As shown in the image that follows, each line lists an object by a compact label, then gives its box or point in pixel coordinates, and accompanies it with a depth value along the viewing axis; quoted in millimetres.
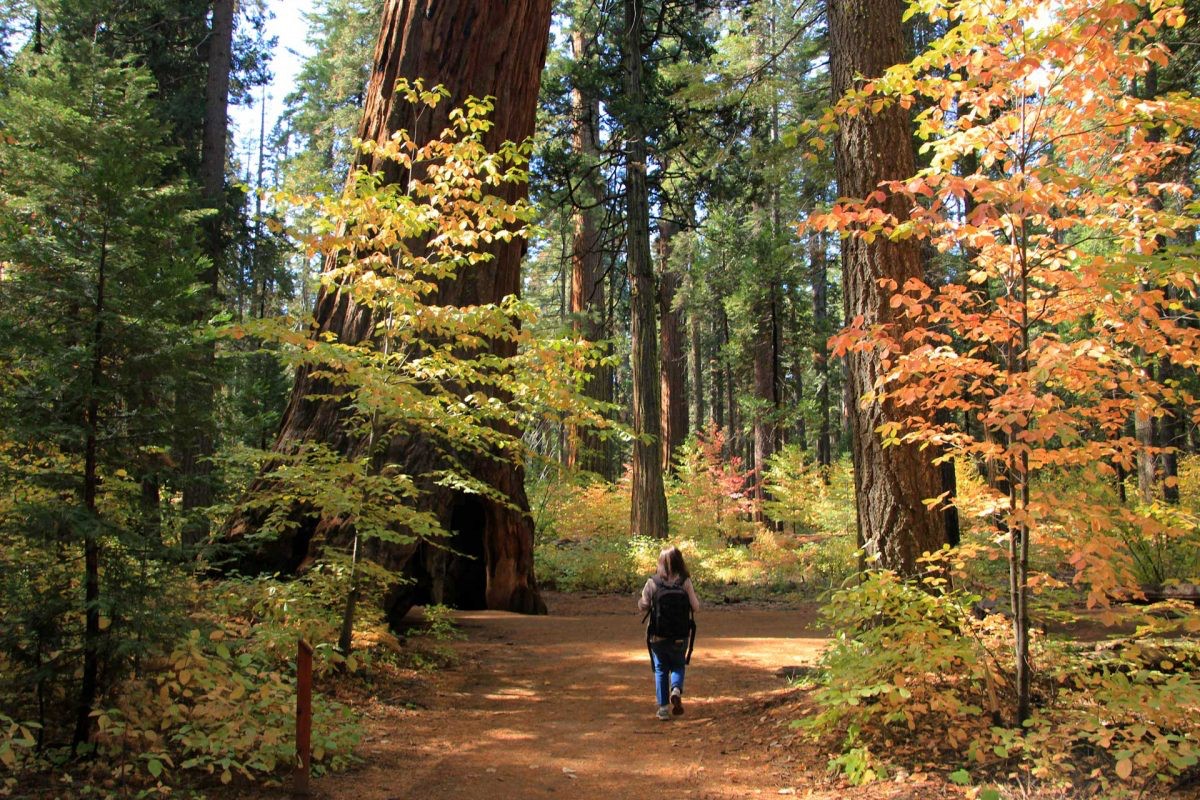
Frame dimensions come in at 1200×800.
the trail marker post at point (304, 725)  3996
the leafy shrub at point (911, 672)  4297
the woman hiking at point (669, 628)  6145
